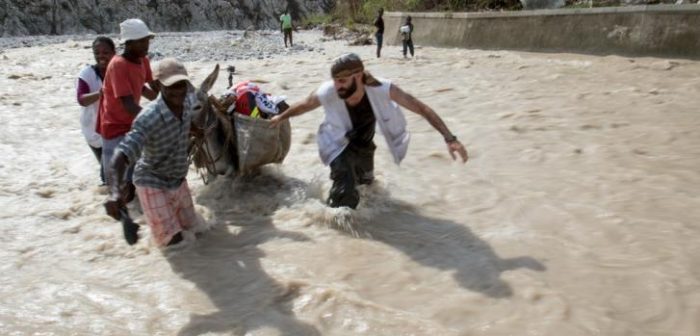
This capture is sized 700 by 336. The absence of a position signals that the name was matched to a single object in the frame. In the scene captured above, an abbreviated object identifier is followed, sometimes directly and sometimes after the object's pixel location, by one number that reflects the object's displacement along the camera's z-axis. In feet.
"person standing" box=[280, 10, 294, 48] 67.56
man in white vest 12.28
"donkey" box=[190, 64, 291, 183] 14.44
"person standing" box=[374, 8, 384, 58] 50.11
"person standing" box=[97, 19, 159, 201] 13.01
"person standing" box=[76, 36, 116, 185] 14.73
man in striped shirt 10.89
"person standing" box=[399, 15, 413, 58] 47.11
